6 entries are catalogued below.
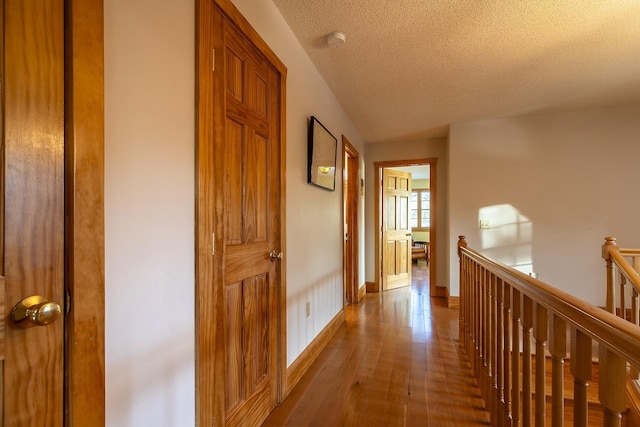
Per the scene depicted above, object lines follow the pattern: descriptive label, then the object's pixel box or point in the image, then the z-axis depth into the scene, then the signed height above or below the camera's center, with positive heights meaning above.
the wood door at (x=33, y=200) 0.59 +0.03
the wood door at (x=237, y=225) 1.16 -0.06
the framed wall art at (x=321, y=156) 2.29 +0.49
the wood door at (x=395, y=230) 4.89 -0.29
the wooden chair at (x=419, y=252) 8.04 -1.06
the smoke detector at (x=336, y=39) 2.01 +1.20
